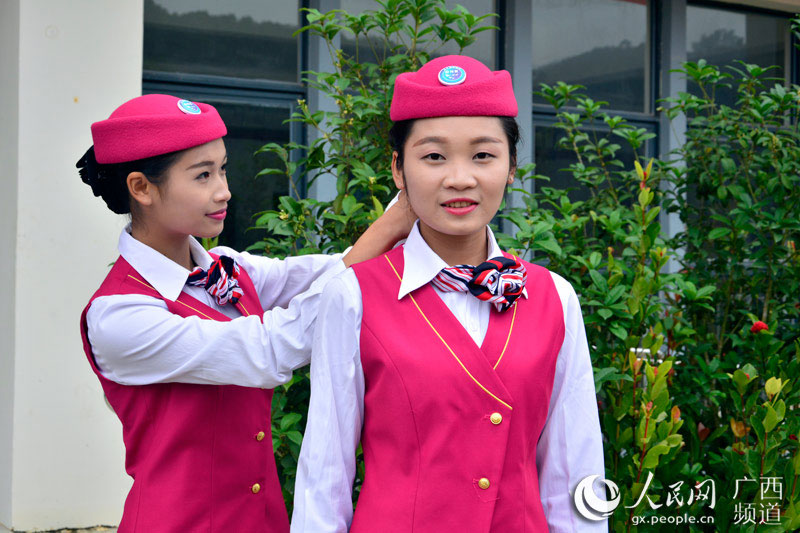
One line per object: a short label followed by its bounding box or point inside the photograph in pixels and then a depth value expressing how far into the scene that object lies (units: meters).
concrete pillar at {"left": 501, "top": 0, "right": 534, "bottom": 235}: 4.88
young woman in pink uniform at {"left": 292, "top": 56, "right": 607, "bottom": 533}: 1.31
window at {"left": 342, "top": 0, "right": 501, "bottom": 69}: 4.83
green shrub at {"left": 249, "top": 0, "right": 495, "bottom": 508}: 2.32
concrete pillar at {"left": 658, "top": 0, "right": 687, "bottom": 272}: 5.32
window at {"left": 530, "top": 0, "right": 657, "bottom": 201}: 5.08
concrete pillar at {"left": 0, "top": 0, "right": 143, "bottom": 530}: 3.29
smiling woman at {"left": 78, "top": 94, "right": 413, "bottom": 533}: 1.54
